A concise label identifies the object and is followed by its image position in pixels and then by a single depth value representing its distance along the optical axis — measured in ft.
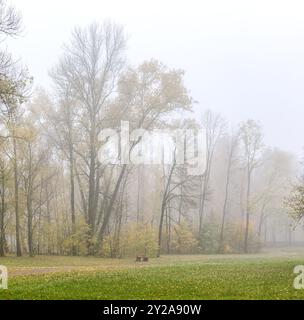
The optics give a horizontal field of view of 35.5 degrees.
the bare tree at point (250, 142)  205.16
